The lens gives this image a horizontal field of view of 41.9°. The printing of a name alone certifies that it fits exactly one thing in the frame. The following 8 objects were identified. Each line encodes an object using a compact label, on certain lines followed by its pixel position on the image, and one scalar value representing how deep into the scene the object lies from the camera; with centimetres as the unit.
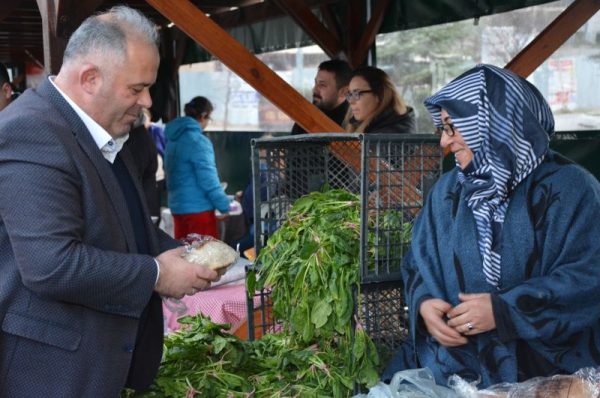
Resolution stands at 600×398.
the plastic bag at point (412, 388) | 215
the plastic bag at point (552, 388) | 187
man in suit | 186
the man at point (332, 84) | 486
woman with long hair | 410
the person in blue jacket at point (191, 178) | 615
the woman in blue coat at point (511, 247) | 203
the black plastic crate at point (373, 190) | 238
